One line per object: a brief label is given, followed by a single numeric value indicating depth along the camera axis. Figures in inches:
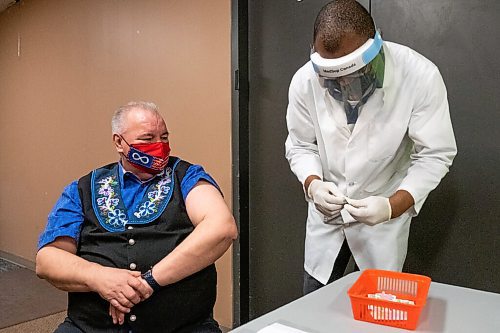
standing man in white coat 59.7
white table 41.6
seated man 59.3
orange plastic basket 41.7
